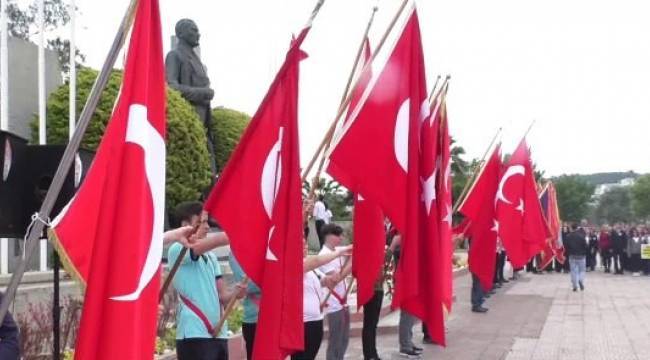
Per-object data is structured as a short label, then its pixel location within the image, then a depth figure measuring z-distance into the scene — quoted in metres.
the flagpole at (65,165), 3.54
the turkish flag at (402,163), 6.07
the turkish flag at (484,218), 11.11
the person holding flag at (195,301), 5.48
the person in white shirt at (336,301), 7.86
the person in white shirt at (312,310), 6.69
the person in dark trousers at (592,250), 31.28
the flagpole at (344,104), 5.20
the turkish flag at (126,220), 3.78
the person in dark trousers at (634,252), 29.03
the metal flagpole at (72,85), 12.71
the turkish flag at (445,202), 7.14
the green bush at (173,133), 13.27
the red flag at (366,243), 6.59
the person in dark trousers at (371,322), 9.50
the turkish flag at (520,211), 12.77
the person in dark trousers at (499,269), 21.99
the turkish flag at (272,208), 4.86
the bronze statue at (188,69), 13.85
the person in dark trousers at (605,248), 30.27
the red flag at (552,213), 22.41
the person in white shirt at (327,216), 16.30
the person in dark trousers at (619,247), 29.52
